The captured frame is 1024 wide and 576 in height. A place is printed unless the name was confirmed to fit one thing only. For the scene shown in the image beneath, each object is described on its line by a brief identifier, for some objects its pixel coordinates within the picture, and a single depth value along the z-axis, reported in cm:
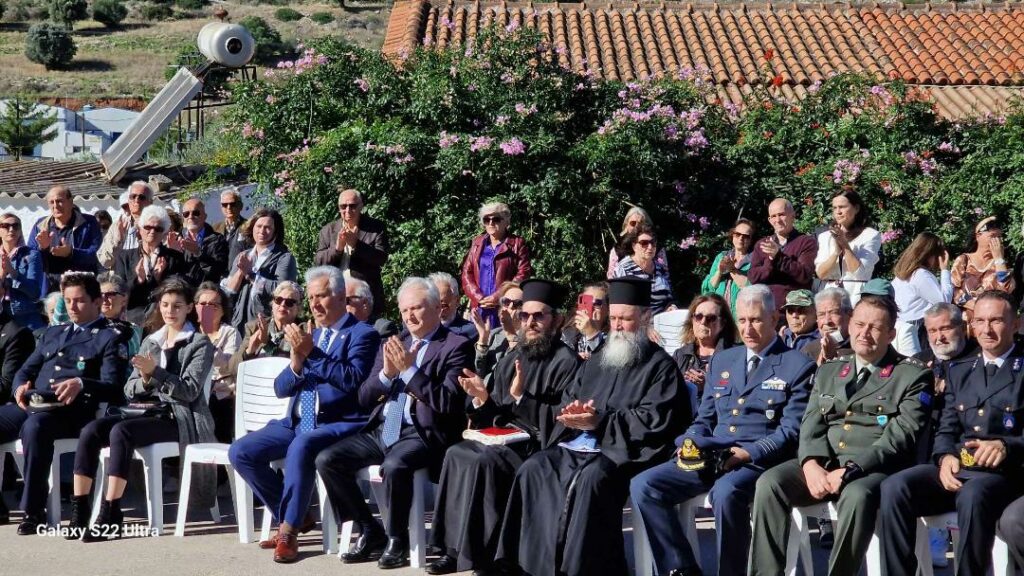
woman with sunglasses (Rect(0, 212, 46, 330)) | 925
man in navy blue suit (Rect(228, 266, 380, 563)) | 704
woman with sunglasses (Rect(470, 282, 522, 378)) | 767
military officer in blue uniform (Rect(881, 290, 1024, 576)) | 561
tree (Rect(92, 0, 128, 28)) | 6888
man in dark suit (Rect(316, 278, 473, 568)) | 682
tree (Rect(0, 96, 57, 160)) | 3750
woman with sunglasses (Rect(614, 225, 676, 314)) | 905
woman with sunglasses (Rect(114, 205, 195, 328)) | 945
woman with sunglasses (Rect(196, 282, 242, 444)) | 814
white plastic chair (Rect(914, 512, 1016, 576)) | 578
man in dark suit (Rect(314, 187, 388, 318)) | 949
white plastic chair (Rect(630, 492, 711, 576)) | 623
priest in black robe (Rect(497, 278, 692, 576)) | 622
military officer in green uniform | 576
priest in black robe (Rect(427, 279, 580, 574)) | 658
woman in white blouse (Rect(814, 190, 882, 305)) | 877
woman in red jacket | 923
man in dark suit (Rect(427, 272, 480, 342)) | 814
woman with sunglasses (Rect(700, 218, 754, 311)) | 888
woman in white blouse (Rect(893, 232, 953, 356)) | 810
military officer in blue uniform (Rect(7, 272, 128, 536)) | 768
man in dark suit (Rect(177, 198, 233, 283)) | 965
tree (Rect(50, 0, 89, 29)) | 6994
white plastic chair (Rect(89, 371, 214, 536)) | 754
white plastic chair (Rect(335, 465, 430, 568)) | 680
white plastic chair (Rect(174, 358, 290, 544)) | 751
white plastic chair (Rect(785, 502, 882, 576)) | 595
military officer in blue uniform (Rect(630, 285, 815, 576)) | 606
